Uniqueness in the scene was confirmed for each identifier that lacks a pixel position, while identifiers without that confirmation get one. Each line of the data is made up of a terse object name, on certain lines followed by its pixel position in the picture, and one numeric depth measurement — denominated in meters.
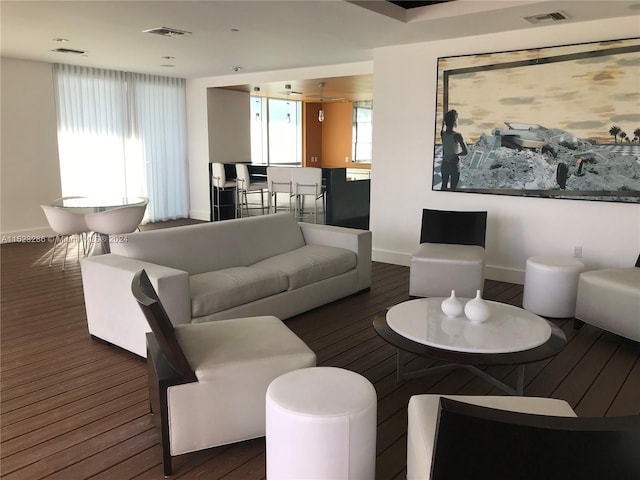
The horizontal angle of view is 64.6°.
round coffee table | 2.42
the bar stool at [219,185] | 8.43
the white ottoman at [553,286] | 4.04
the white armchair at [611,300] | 3.41
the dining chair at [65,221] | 5.40
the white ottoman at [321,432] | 1.69
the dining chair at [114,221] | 5.29
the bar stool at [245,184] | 8.21
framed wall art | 4.32
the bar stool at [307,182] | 7.45
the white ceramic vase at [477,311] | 2.76
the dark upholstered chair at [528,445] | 1.20
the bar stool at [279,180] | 7.74
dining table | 5.06
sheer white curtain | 7.44
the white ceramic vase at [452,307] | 2.85
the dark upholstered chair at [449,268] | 4.14
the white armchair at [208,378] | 2.11
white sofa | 3.18
